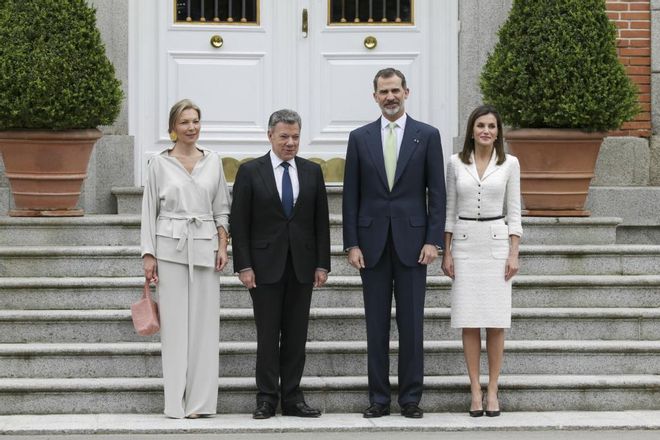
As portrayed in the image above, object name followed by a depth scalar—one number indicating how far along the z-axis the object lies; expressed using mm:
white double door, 14774
